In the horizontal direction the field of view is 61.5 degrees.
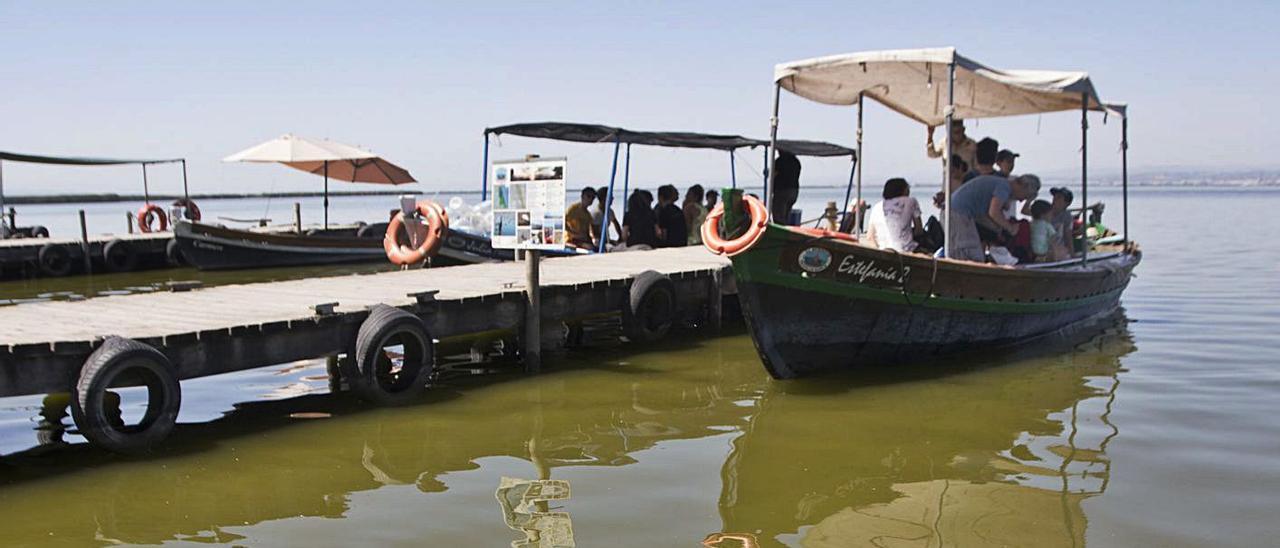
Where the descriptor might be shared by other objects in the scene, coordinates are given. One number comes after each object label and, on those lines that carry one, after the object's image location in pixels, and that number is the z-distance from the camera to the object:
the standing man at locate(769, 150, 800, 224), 16.14
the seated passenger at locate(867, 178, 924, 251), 9.79
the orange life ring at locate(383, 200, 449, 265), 14.33
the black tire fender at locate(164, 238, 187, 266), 23.36
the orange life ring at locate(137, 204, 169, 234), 26.98
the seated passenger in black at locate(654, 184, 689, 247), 16.28
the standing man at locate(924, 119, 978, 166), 11.39
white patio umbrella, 21.22
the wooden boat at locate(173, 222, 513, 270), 21.42
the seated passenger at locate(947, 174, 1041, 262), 10.37
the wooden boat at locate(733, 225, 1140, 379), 8.77
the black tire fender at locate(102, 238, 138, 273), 22.53
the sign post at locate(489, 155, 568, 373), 10.99
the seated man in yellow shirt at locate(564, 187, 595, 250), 16.20
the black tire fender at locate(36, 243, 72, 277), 21.41
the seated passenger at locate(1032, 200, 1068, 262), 11.56
